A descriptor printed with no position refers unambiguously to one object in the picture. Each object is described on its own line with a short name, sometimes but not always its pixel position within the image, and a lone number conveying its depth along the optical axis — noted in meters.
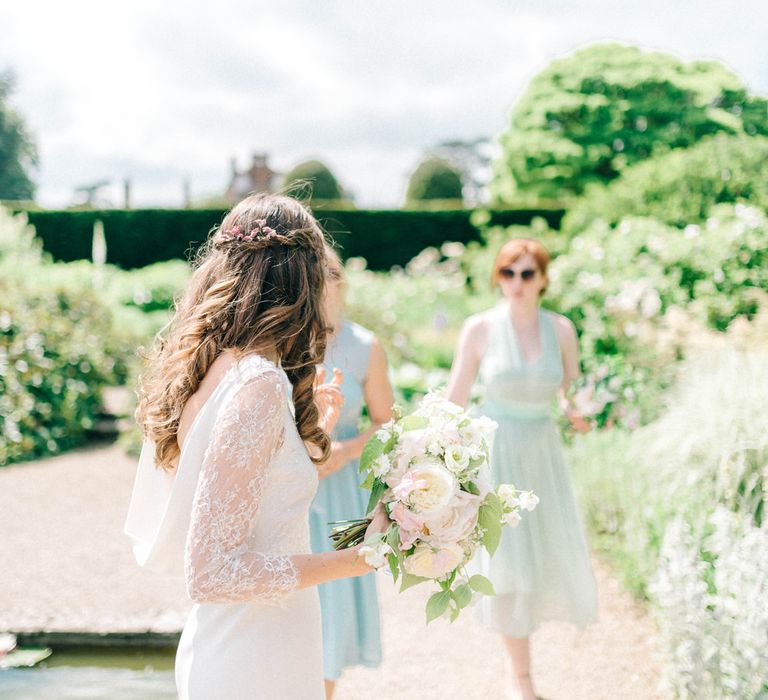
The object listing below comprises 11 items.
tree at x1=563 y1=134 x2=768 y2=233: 9.82
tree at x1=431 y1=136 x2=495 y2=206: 53.69
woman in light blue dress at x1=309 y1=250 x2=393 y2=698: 2.92
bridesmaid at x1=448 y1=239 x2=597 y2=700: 3.37
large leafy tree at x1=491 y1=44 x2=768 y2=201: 25.91
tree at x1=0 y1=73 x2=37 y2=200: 40.62
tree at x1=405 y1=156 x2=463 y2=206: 25.45
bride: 1.51
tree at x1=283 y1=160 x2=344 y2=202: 25.39
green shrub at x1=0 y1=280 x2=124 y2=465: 7.95
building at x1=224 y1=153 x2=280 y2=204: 43.78
